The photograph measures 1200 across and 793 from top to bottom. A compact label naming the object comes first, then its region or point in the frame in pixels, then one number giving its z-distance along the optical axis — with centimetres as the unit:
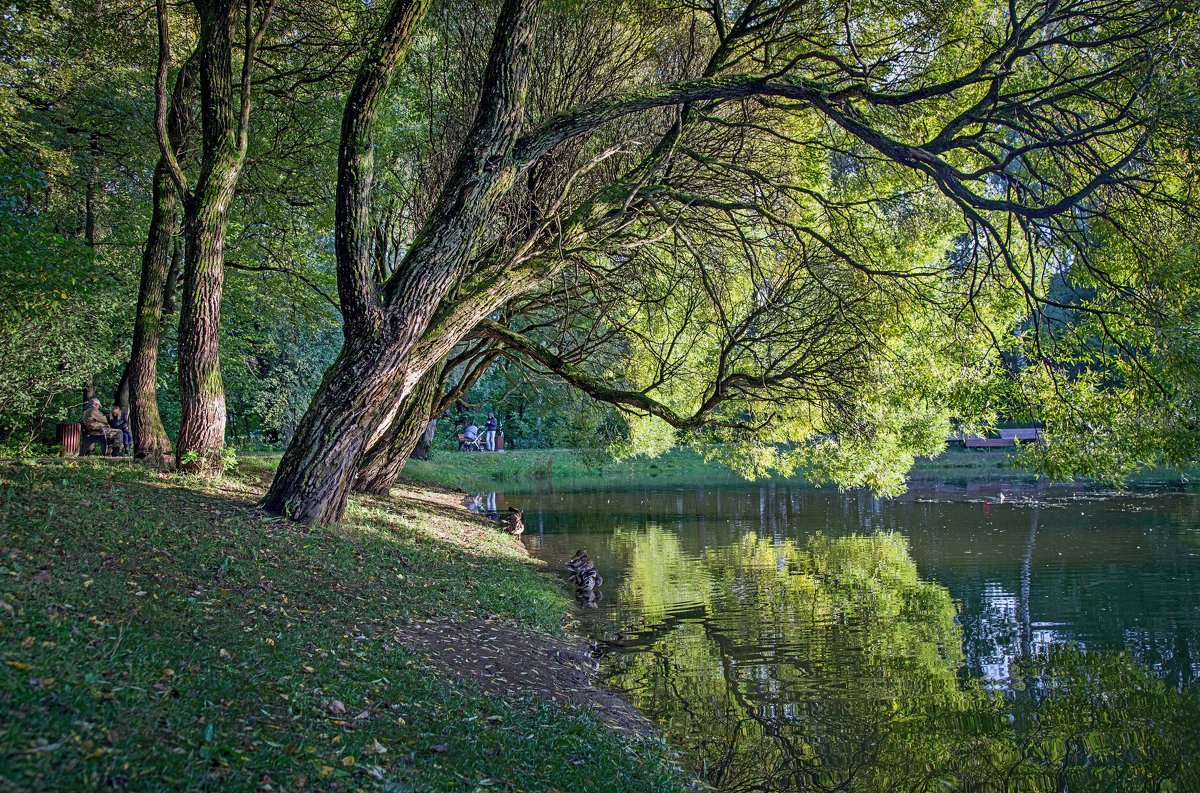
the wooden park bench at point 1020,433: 4605
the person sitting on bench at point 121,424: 2031
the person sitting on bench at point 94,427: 1883
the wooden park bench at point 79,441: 1911
